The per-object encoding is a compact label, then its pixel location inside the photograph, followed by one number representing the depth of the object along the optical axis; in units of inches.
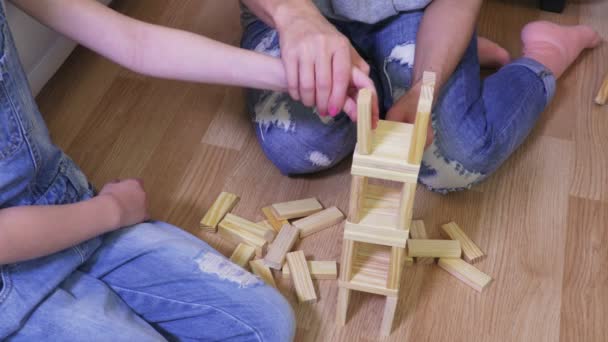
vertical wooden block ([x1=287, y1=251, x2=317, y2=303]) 38.9
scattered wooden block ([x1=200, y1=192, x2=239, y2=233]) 42.8
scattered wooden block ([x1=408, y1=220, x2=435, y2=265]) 41.4
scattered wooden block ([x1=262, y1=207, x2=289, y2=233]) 43.1
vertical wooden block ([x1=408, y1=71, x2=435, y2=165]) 26.7
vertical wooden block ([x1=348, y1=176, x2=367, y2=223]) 29.9
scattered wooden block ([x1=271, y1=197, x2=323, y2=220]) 43.1
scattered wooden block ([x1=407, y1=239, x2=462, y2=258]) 40.8
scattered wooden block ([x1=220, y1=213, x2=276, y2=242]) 41.9
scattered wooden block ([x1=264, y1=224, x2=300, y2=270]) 40.4
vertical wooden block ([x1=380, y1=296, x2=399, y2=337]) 35.2
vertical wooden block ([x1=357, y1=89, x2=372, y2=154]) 27.1
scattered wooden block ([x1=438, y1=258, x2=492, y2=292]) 39.9
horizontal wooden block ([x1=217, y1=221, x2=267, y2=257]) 41.6
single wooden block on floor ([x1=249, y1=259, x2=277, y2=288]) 39.9
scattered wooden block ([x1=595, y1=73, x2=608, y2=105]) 51.9
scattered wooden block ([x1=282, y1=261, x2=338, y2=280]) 39.9
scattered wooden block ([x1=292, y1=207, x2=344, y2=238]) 42.6
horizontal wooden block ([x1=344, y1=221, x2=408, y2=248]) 31.5
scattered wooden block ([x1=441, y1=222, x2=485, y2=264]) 41.3
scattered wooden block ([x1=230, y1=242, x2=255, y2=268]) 40.9
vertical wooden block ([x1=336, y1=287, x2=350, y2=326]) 35.8
